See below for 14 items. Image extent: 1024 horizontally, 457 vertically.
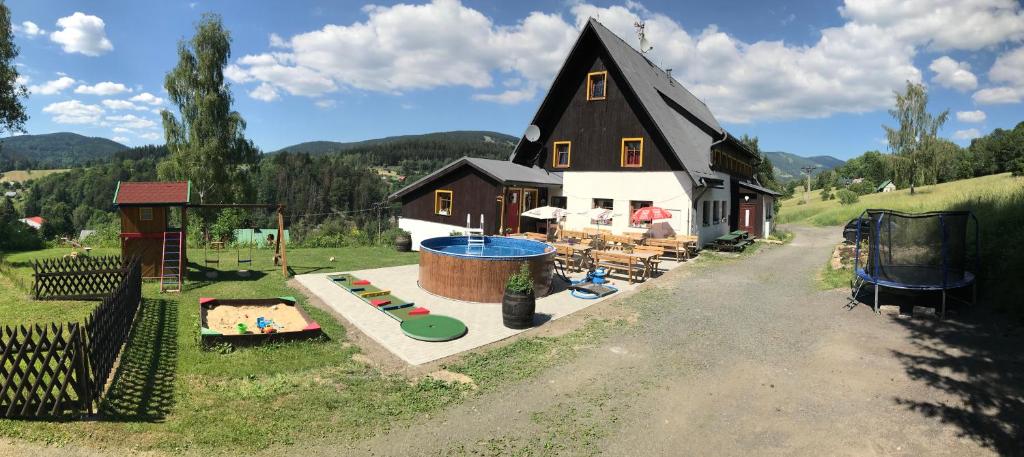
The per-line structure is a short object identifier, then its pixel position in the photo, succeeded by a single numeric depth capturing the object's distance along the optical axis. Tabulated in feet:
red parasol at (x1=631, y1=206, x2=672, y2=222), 67.05
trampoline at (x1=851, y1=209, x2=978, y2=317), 37.55
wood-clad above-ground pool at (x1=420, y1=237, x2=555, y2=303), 42.75
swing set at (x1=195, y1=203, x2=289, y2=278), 52.17
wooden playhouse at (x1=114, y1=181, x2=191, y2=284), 45.70
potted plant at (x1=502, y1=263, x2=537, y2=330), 35.40
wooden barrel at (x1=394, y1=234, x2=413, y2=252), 77.51
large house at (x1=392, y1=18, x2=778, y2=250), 75.41
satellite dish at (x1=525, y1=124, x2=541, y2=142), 85.35
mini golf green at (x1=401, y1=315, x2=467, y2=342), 32.50
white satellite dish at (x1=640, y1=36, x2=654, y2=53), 107.96
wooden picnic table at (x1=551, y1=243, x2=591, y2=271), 58.54
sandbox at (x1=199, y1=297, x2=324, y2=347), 29.40
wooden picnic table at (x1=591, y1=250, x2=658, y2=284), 53.82
